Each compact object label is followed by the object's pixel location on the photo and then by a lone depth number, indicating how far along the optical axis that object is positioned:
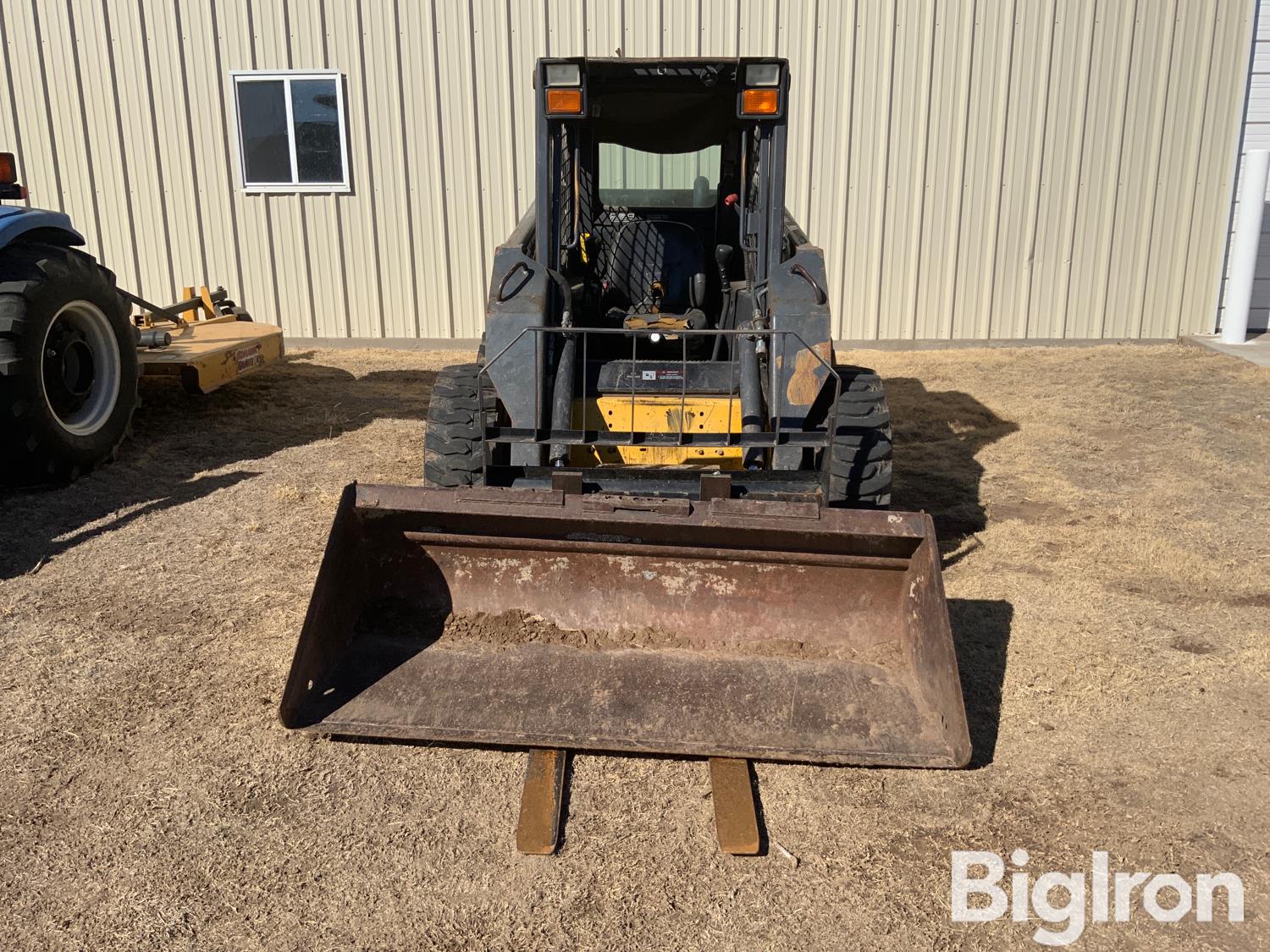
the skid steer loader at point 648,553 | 3.25
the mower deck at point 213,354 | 6.82
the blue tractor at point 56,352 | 5.32
